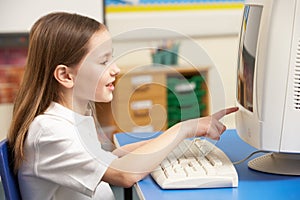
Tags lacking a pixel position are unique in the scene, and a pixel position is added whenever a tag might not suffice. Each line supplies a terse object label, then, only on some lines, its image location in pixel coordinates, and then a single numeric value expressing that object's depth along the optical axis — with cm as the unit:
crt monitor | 153
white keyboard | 150
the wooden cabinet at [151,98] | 196
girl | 153
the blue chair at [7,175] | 149
